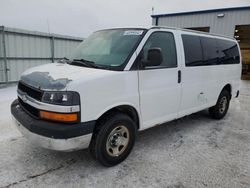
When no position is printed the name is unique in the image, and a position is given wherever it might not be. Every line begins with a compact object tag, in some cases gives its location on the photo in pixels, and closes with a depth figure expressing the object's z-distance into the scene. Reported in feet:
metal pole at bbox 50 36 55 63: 33.59
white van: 8.30
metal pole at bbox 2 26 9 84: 26.86
